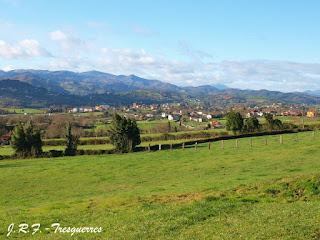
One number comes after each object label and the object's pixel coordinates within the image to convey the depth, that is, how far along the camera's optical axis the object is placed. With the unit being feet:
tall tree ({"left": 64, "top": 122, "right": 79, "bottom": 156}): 163.43
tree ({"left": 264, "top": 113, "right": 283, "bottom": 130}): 213.46
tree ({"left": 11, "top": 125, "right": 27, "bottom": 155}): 158.51
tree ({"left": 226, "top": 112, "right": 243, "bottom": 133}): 216.74
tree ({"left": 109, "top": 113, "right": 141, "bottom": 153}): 159.94
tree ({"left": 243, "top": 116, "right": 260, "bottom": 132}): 216.86
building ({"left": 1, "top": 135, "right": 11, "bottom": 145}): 258.35
